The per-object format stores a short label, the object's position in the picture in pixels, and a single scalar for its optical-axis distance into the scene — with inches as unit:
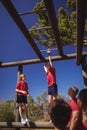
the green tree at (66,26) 240.4
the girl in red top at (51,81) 119.5
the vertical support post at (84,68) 127.7
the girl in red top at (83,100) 42.5
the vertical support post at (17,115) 128.4
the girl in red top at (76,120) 45.3
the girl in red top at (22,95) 123.9
